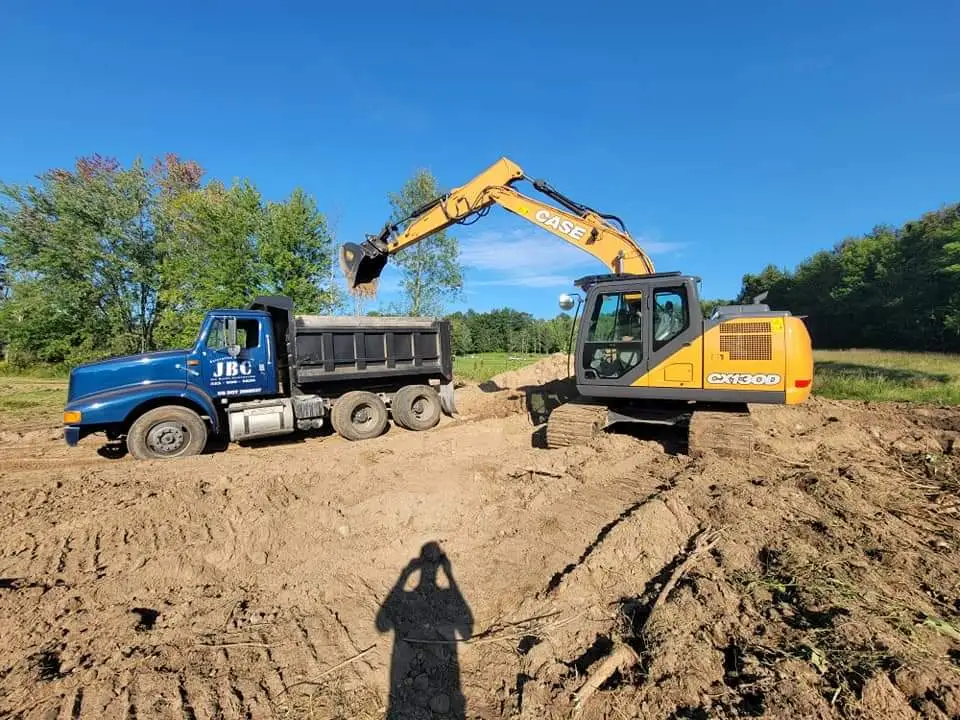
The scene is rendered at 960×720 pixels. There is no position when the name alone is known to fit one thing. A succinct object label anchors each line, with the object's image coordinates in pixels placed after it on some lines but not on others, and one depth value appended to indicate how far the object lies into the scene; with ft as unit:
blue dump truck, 25.71
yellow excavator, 20.98
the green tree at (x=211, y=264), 63.87
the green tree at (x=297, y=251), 63.98
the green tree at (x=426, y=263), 87.30
